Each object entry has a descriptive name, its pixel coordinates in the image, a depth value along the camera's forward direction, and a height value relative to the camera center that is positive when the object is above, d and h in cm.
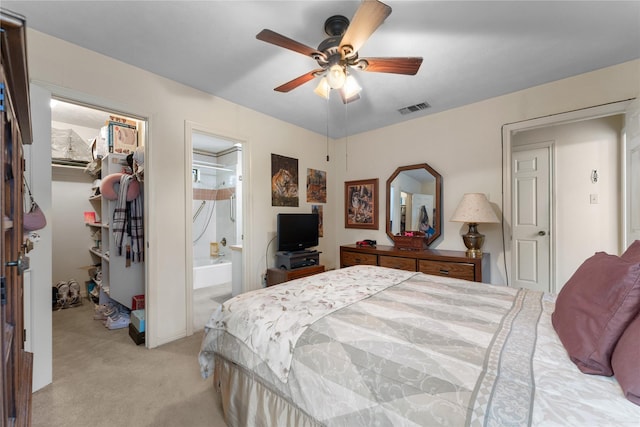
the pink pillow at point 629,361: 66 -41
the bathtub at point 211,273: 432 -104
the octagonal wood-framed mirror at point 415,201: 329 +16
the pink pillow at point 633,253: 105 -18
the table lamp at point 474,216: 267 -3
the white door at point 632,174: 203 +32
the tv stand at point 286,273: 313 -75
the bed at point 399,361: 70 -50
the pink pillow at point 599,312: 79 -33
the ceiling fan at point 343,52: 140 +100
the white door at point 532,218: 337 -6
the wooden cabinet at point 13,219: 61 -2
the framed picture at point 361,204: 388 +15
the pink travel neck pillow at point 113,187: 265 +29
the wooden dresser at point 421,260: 262 -54
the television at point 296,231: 334 -24
